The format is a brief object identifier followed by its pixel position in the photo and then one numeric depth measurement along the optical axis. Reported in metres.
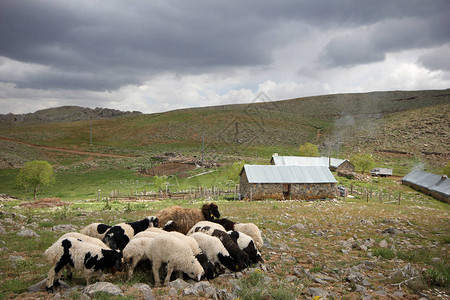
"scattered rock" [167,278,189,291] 6.54
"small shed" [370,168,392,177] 56.08
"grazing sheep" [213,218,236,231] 11.21
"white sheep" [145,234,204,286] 7.27
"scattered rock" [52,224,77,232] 11.92
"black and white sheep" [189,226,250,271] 8.18
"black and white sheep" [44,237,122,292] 6.59
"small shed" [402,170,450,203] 36.75
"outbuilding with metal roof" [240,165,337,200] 30.45
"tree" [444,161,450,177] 46.19
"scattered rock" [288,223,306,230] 13.92
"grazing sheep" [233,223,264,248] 10.23
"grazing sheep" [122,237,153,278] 7.50
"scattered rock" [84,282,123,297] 5.84
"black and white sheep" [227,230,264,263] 8.79
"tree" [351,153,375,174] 55.50
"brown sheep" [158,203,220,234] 10.96
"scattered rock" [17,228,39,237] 10.57
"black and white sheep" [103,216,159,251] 8.75
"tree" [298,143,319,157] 63.65
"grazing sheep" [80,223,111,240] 9.30
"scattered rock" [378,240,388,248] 11.14
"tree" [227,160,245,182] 36.09
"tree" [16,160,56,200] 32.56
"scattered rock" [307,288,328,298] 6.36
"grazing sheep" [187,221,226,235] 9.65
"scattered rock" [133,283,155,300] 5.81
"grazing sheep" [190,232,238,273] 8.10
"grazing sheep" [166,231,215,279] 7.60
